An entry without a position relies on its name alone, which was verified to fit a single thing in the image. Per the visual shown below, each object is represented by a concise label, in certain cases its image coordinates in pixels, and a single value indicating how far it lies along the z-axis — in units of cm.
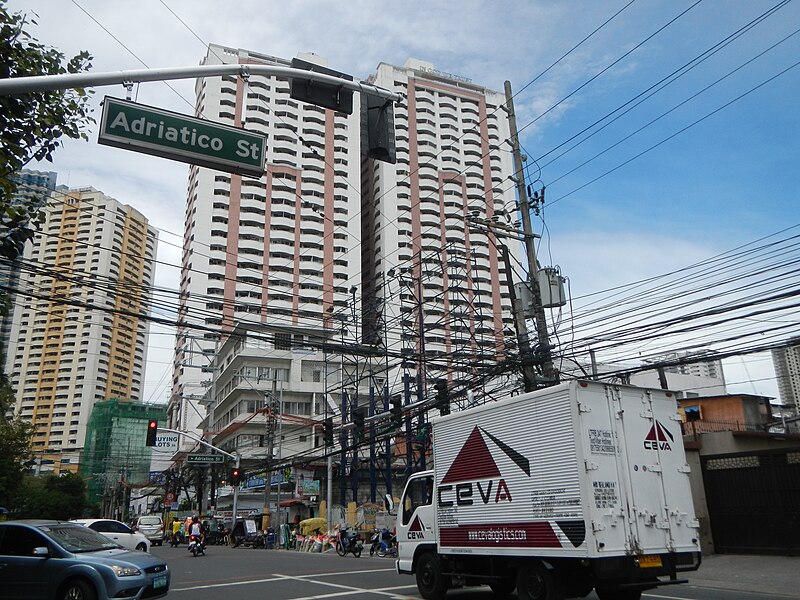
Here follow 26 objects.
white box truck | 934
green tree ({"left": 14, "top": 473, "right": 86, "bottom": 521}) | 6521
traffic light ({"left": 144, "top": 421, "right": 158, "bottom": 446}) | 3154
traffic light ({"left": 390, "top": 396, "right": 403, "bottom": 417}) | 2580
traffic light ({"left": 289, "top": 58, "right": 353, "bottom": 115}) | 869
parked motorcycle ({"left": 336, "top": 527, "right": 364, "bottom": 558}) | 2638
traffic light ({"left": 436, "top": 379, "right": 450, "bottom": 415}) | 2255
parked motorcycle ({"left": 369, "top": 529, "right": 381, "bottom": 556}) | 2674
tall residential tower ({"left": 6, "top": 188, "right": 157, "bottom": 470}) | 8888
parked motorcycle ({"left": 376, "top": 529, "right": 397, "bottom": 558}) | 2603
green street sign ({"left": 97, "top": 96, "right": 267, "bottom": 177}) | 761
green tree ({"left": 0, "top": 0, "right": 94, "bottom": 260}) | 885
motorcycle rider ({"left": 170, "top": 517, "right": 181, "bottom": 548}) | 4091
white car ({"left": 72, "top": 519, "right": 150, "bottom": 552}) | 2059
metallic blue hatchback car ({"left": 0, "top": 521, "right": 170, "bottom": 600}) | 915
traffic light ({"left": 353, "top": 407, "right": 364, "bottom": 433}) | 2705
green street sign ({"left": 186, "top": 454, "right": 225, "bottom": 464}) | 3881
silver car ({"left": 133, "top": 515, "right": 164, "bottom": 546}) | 4275
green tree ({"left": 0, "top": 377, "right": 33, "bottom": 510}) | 3638
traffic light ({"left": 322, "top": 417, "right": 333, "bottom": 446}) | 2922
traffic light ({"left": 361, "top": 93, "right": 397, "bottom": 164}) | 870
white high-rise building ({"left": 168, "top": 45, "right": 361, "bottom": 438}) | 8456
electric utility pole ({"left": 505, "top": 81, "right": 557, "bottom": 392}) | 1738
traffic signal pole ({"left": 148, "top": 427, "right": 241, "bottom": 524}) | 3927
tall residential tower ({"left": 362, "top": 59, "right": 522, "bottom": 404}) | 9588
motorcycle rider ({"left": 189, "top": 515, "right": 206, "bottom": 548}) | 2652
